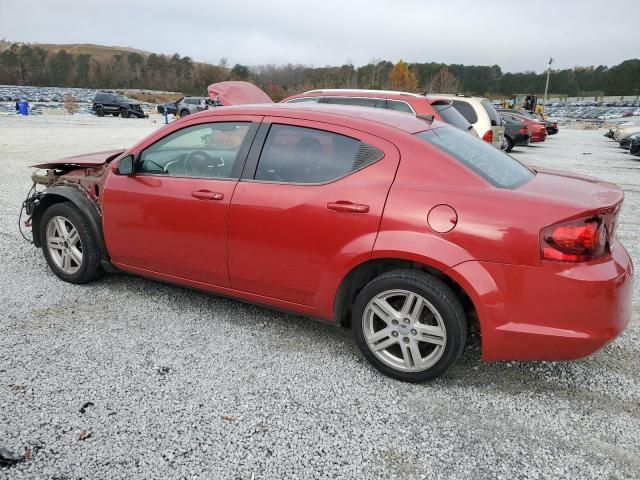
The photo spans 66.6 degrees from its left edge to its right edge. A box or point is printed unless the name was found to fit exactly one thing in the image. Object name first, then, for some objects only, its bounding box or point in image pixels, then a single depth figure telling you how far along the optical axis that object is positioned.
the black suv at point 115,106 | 35.00
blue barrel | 32.41
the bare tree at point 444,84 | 65.78
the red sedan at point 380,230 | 2.58
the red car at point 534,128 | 20.05
